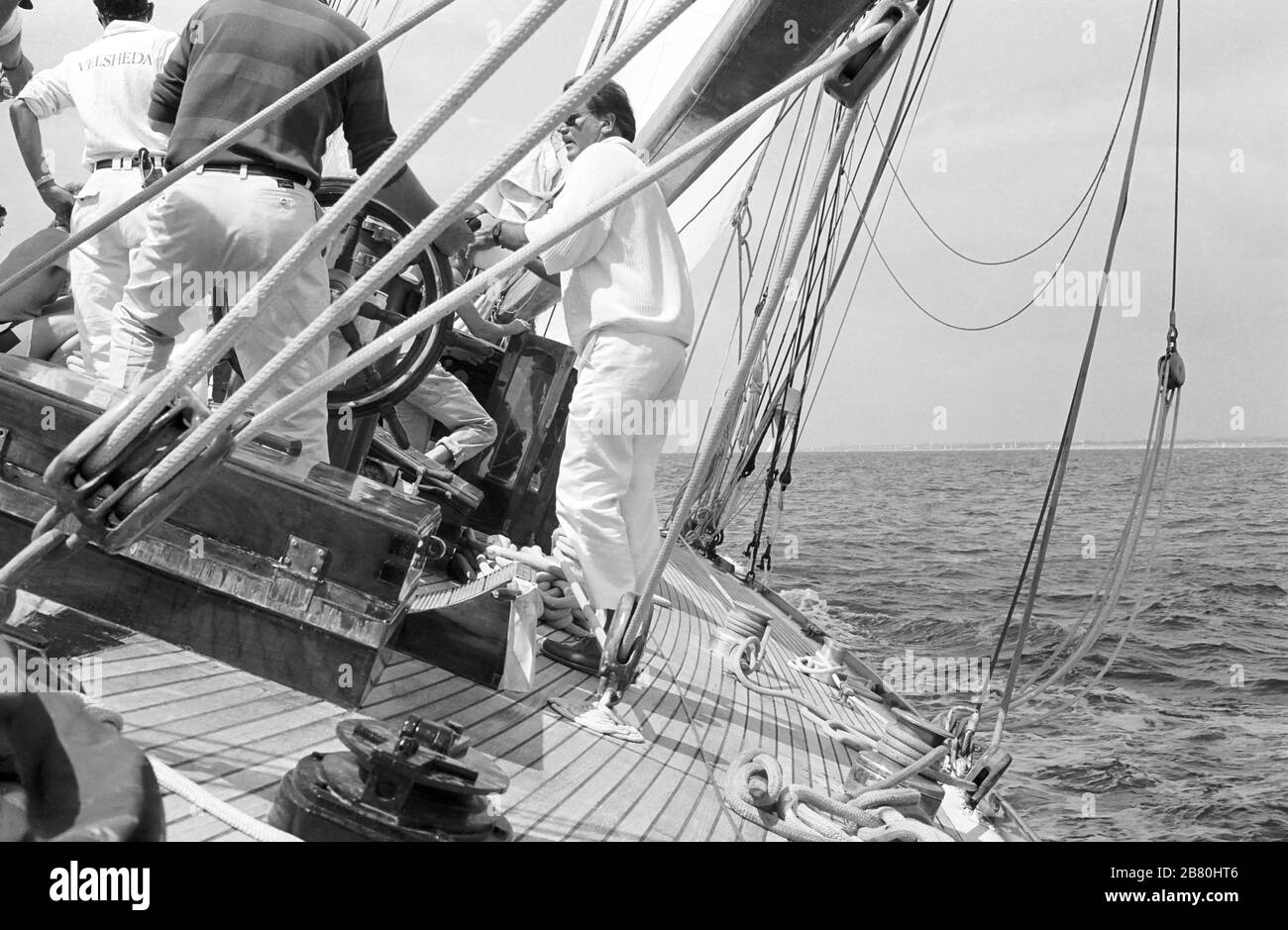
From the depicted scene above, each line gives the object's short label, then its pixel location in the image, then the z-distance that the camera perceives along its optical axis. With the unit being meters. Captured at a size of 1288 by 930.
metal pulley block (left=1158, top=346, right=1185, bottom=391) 5.02
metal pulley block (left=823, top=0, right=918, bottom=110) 2.24
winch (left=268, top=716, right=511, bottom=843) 1.69
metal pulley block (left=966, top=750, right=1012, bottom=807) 3.92
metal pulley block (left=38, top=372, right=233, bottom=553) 1.67
